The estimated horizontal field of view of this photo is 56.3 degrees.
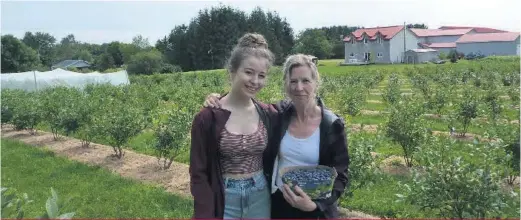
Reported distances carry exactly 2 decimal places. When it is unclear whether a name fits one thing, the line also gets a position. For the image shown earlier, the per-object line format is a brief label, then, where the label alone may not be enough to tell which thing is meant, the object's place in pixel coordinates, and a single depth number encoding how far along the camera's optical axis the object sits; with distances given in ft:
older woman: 8.34
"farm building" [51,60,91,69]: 228.63
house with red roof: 178.91
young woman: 8.25
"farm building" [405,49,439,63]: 177.78
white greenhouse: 87.35
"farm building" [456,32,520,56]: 191.42
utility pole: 183.06
